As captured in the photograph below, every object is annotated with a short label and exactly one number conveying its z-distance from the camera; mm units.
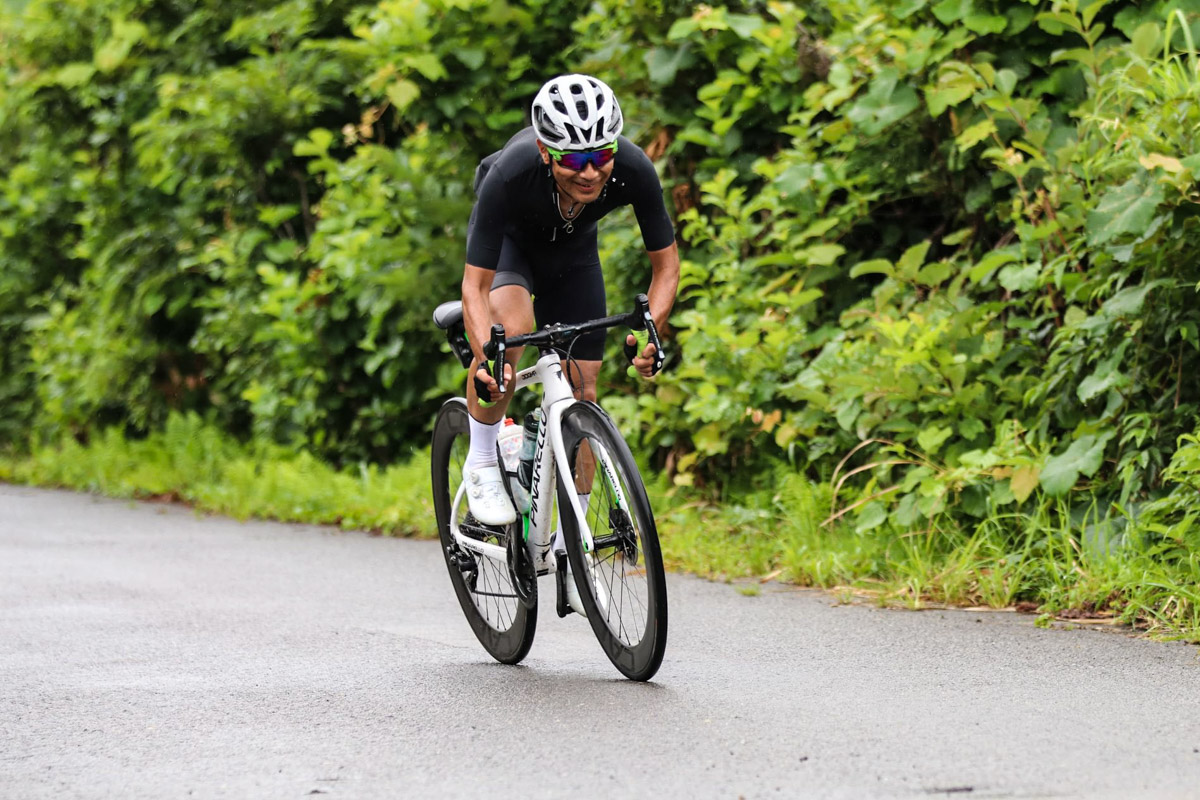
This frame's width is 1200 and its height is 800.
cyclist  10422
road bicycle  10047
